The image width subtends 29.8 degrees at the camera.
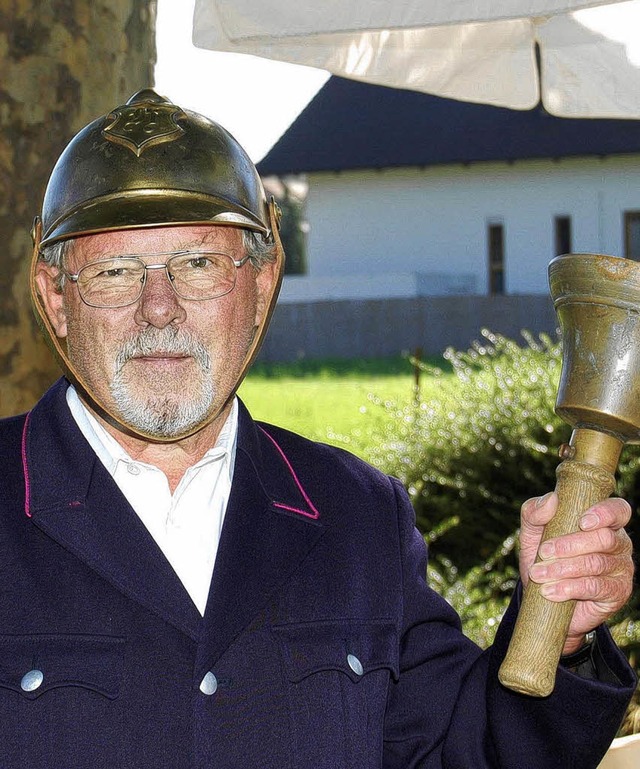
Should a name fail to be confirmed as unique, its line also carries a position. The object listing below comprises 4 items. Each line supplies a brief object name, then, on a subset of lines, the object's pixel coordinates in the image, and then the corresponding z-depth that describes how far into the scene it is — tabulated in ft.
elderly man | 6.37
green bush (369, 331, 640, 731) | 20.68
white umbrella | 8.76
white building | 90.02
